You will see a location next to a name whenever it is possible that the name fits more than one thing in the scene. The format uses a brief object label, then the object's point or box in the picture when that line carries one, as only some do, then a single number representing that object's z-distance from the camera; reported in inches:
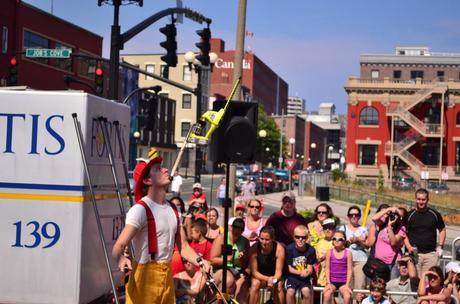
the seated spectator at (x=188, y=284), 305.3
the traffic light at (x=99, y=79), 653.9
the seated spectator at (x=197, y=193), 687.1
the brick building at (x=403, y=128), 2524.6
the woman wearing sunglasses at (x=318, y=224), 432.5
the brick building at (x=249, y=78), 4659.5
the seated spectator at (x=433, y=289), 323.6
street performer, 221.0
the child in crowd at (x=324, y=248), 384.2
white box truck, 244.4
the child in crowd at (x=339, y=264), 368.2
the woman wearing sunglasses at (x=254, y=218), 417.7
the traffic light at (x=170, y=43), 682.8
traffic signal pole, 518.6
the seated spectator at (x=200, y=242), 374.9
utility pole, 464.0
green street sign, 652.7
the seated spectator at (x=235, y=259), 355.6
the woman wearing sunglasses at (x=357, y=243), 393.4
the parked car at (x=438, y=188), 2209.4
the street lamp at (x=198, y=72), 774.2
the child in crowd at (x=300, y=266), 352.2
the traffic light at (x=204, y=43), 756.6
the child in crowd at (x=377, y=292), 323.0
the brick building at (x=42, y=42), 1450.5
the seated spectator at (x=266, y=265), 348.2
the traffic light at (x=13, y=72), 756.0
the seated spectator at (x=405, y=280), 361.4
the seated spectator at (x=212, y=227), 410.6
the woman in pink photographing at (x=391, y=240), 398.9
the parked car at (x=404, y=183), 2014.6
